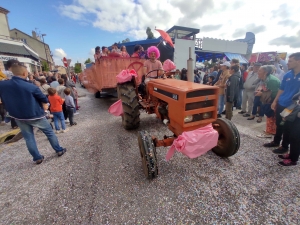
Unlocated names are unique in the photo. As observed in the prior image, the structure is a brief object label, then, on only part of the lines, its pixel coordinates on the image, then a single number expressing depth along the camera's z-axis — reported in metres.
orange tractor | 2.04
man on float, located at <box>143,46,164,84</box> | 3.83
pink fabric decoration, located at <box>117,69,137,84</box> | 3.46
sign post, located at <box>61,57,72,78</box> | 8.38
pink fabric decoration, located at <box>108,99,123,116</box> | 3.84
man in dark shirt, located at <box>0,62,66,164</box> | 2.37
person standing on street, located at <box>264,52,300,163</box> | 2.32
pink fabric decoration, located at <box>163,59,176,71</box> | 3.89
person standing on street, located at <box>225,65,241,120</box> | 3.91
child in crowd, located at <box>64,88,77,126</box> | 4.52
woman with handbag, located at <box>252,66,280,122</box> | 3.58
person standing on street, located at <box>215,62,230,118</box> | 4.38
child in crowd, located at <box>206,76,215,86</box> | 6.62
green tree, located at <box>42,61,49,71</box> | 31.05
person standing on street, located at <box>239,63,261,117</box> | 4.67
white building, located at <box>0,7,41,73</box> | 19.27
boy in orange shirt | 3.82
